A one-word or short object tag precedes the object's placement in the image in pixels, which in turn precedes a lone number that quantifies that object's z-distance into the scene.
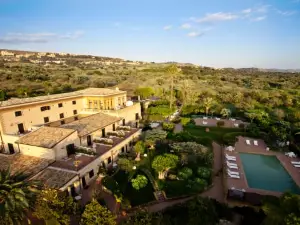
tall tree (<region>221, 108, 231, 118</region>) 48.57
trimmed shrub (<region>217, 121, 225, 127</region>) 43.91
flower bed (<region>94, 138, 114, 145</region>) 27.30
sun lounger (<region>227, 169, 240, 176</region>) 24.89
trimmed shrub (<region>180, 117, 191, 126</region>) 44.12
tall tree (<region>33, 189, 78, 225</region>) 14.23
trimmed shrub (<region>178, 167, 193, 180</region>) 22.69
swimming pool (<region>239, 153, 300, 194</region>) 23.38
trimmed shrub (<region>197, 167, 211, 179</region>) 23.21
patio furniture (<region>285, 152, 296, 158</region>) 30.59
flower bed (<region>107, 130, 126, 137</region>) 30.52
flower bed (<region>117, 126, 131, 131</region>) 33.44
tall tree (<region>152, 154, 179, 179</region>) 22.48
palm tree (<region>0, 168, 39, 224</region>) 13.19
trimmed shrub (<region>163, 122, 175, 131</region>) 39.44
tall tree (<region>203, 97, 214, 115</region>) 51.47
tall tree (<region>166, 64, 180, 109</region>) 53.74
